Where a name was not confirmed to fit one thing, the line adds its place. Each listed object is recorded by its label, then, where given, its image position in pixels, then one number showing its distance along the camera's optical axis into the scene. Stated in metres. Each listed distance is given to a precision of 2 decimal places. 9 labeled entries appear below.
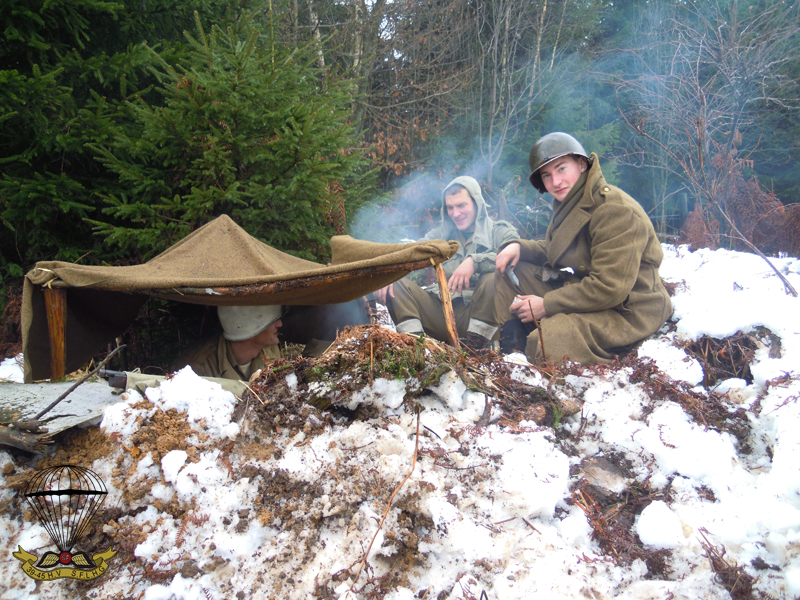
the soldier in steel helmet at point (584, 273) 2.90
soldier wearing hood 3.63
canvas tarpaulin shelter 2.15
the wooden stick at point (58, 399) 1.67
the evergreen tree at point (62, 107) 2.87
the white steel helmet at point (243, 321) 2.84
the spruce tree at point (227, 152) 2.94
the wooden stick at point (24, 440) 1.56
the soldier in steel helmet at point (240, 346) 2.85
